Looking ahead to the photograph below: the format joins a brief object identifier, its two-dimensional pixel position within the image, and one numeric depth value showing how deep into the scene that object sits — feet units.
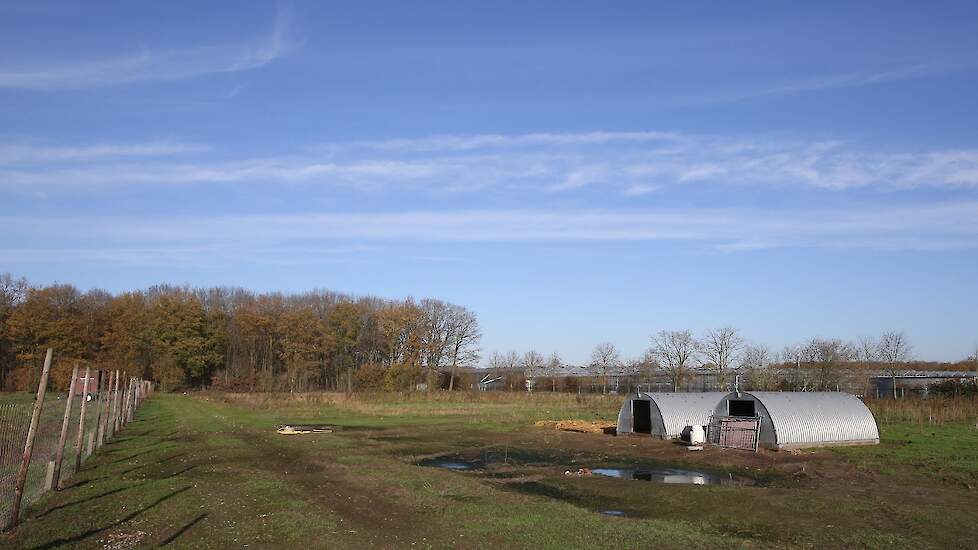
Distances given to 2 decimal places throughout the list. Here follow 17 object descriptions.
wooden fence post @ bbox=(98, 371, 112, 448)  95.50
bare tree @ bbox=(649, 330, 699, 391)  311.06
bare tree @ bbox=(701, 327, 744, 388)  306.35
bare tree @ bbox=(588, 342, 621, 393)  391.04
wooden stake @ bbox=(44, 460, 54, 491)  59.26
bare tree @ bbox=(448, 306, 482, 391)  338.75
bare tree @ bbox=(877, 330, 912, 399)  323.37
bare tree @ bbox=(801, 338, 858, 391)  241.80
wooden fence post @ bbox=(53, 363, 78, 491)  59.77
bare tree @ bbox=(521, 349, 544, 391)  435.94
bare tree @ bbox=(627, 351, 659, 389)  309.63
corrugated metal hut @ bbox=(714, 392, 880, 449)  102.99
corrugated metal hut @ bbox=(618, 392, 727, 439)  117.19
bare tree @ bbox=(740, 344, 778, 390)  239.69
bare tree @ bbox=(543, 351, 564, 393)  433.81
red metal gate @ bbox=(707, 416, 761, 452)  102.89
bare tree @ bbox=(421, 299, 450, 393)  330.54
